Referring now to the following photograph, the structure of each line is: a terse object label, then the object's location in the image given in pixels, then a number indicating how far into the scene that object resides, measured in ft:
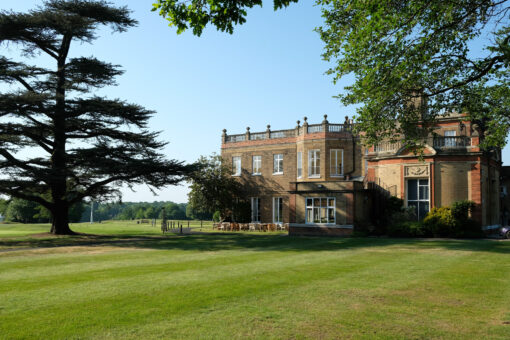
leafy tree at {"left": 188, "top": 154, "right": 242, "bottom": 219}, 127.54
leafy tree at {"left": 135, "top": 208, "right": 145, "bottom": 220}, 357.63
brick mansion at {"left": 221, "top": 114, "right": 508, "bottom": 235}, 90.33
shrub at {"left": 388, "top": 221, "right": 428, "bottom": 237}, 85.97
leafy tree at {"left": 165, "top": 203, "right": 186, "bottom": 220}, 389.80
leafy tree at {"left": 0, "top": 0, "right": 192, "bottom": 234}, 88.12
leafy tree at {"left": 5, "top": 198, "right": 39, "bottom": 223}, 211.35
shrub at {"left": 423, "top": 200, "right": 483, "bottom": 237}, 84.99
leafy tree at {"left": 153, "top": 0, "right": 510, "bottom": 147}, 27.45
